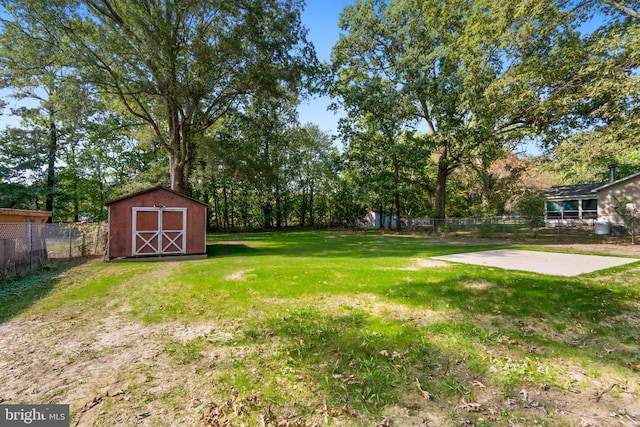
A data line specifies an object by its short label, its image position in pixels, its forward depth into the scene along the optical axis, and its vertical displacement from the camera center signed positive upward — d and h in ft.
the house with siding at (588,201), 62.54 +3.75
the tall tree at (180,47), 39.96 +25.95
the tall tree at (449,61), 42.10 +28.33
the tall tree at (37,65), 39.47 +22.76
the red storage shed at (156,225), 35.01 -1.23
